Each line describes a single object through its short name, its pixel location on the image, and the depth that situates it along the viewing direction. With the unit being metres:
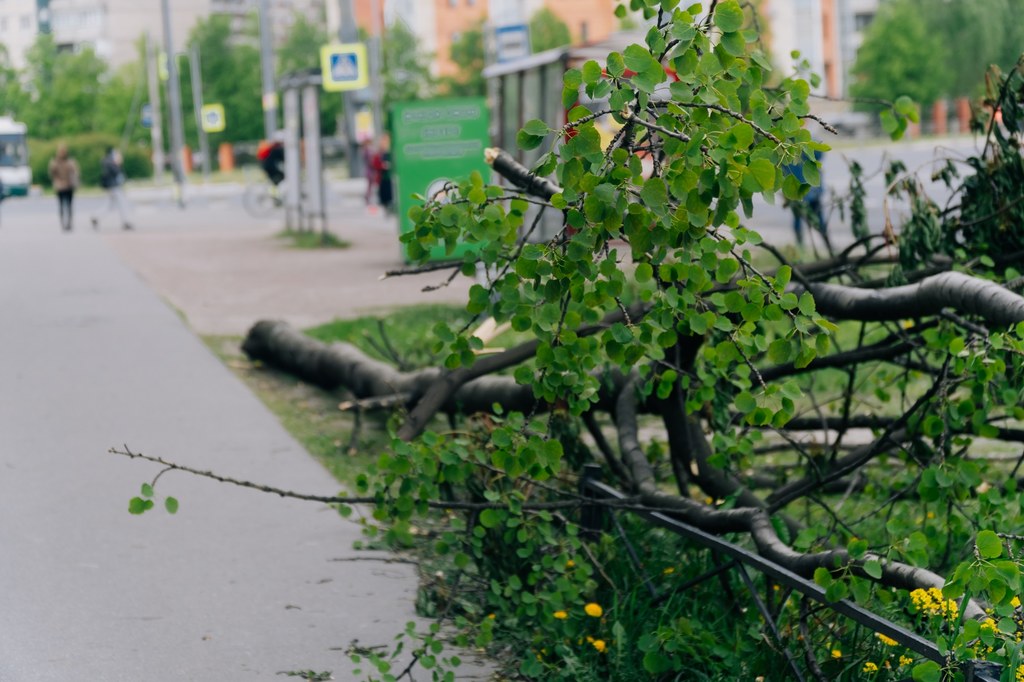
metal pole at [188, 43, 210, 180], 80.88
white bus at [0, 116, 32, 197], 57.78
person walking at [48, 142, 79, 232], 30.55
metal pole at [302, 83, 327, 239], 25.64
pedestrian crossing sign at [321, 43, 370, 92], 27.00
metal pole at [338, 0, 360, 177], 31.28
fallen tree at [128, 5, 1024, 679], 3.78
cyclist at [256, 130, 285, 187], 31.80
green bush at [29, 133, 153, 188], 67.56
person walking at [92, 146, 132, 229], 32.44
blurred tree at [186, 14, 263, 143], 86.06
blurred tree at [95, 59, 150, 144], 83.88
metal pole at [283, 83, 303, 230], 27.12
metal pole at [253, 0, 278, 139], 34.78
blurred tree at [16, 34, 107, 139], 82.50
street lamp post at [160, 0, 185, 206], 43.78
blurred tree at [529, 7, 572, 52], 72.44
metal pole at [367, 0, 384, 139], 39.38
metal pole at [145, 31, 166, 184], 65.12
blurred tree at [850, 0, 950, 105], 68.88
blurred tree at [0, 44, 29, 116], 83.81
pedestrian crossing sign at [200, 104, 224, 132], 55.55
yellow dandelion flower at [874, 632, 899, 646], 4.19
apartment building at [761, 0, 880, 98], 97.38
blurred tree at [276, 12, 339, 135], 77.31
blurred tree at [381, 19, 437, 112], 64.44
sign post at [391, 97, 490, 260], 17.47
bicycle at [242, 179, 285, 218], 33.34
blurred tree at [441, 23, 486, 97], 67.62
